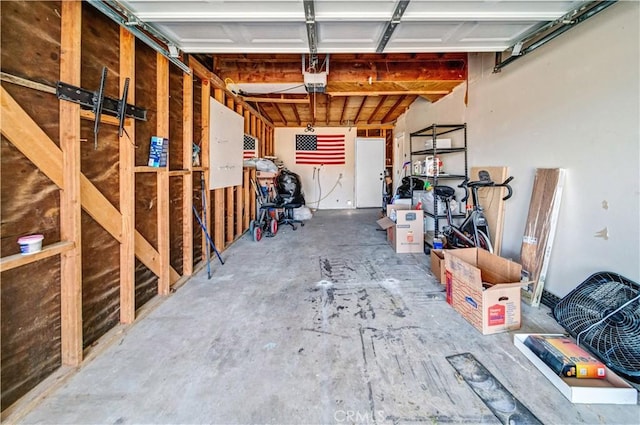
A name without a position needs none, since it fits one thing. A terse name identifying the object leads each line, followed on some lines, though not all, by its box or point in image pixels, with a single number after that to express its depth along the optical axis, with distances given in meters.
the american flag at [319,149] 8.48
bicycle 2.99
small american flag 5.58
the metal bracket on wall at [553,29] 1.94
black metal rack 3.98
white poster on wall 3.52
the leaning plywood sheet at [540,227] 2.37
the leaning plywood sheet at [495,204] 3.11
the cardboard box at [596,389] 1.38
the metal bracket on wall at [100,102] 1.53
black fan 1.61
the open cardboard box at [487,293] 1.99
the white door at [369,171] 8.56
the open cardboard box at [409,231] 3.97
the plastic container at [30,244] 1.33
